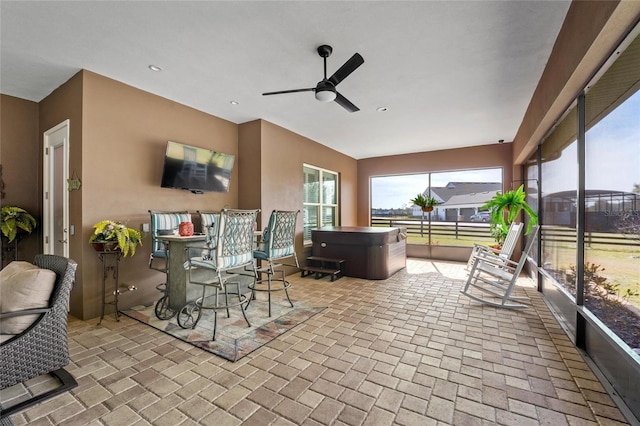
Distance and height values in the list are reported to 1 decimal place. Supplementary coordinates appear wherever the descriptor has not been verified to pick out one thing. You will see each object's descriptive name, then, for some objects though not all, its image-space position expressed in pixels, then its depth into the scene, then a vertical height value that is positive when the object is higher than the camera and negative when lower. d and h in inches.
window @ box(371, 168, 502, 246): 274.4 +9.7
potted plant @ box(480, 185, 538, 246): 195.9 +6.2
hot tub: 195.8 -26.0
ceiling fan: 99.7 +51.2
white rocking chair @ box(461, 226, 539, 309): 136.7 -34.7
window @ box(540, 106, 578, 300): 111.3 +6.3
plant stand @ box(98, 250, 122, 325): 121.7 -25.6
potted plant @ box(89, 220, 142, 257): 116.5 -10.0
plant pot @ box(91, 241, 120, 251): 116.5 -13.4
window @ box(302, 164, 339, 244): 244.5 +14.6
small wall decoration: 126.0 +14.2
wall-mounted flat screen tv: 152.5 +26.7
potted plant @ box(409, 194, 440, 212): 273.6 +11.4
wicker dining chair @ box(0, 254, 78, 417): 66.3 -33.2
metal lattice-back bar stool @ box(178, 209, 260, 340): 100.4 -14.6
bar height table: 125.6 -27.1
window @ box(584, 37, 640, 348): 69.2 +4.6
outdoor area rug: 99.0 -47.0
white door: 136.6 +12.1
